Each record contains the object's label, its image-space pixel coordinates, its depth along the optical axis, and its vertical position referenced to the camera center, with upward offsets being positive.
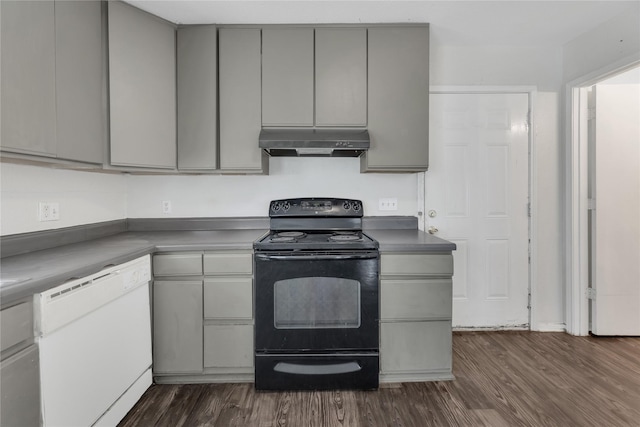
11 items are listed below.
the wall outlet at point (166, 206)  2.70 +0.02
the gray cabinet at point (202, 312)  2.05 -0.63
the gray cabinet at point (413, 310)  2.07 -0.63
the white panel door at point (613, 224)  2.71 -0.13
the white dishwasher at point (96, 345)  1.26 -0.62
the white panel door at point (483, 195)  2.83 +0.11
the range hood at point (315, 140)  2.23 +0.47
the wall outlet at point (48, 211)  1.89 -0.01
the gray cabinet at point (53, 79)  1.39 +0.63
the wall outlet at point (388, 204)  2.75 +0.04
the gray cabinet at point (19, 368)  1.08 -0.54
